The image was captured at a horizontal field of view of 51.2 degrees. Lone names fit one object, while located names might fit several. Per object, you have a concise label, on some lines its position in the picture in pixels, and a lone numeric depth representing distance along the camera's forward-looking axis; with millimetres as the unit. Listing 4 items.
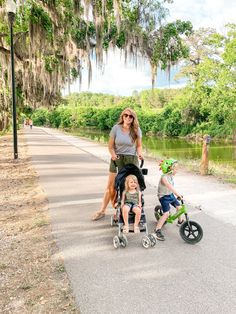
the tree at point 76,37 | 8471
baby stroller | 3170
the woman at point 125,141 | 3791
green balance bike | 3280
